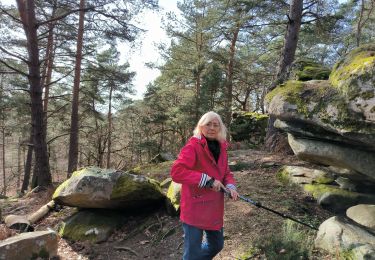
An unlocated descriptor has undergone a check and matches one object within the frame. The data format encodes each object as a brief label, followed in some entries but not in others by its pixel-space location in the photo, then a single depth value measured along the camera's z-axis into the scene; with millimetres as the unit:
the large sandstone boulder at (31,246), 4651
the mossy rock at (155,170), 8422
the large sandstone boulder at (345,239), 3668
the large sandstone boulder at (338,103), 4164
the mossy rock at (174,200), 5734
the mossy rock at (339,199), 5410
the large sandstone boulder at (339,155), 4773
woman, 3250
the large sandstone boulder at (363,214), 4684
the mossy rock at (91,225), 5840
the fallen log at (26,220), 6445
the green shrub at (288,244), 3879
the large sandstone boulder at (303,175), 6241
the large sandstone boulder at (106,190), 5844
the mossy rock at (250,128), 11828
